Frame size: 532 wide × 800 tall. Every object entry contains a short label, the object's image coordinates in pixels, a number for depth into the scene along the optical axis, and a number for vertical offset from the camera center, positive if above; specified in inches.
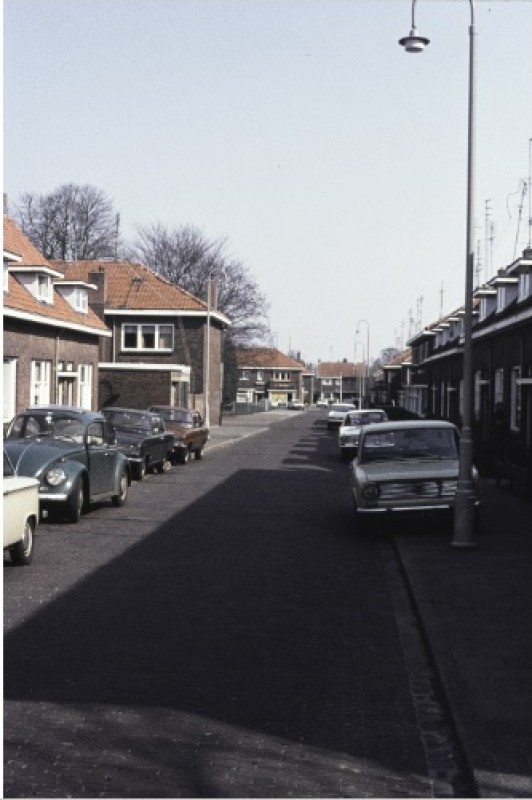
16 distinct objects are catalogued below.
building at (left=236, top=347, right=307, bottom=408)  6407.5 +45.2
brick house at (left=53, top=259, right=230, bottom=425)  2279.8 +125.0
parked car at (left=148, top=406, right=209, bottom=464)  1261.1 -48.8
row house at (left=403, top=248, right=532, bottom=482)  1144.2 +34.7
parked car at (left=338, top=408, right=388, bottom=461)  1396.4 -46.0
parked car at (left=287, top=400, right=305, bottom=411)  5772.6 -83.3
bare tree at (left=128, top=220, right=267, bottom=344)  3213.6 +325.1
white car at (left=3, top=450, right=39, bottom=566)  462.9 -54.2
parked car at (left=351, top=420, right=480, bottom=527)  627.5 -44.4
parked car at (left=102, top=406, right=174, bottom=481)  1005.2 -47.1
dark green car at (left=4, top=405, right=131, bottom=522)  646.5 -41.8
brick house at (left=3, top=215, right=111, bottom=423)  1305.4 +66.9
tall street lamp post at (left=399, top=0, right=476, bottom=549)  567.2 -22.1
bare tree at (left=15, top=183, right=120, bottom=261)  3014.3 +433.5
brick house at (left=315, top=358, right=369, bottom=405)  7645.7 -6.2
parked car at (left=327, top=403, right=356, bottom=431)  2487.7 -59.5
